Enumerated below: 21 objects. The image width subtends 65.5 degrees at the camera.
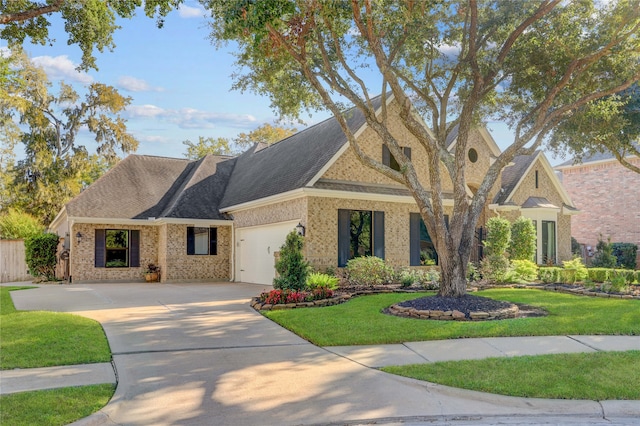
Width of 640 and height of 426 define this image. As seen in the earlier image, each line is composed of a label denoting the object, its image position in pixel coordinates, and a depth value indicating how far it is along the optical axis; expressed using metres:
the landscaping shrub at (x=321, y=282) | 13.52
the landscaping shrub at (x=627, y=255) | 26.38
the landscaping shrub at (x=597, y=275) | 16.52
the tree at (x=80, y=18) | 11.45
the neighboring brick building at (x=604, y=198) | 27.59
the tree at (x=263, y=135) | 44.53
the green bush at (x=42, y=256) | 22.80
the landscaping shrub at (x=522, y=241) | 19.78
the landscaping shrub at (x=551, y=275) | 17.08
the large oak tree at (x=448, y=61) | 11.66
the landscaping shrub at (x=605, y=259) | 21.62
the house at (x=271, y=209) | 17.16
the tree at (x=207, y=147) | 45.69
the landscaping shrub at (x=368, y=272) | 15.89
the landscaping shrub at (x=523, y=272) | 17.31
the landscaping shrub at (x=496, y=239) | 17.83
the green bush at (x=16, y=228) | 25.61
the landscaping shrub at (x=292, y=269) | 13.43
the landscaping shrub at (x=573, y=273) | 16.55
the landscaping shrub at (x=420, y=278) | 15.40
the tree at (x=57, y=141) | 31.95
